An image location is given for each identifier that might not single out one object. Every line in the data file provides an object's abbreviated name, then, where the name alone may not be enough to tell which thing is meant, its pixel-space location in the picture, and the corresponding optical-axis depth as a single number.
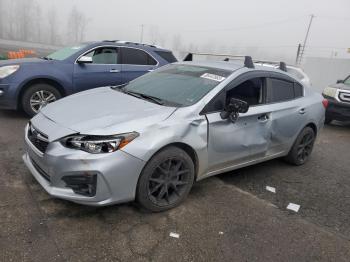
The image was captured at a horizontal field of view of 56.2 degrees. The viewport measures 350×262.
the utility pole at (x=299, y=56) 20.17
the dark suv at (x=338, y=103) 8.31
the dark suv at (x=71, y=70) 5.86
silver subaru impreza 2.85
